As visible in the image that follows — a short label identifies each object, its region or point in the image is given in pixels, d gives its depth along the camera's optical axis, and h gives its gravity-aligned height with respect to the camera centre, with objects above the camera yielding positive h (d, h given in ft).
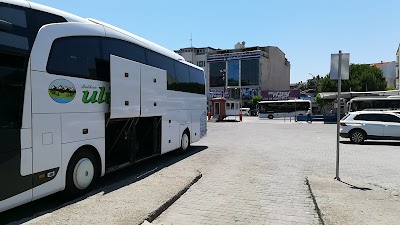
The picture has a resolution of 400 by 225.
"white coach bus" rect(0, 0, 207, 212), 17.43 +0.29
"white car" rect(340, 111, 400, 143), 56.59 -3.44
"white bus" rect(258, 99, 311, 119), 177.58 -1.42
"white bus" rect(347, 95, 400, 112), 119.44 +0.90
